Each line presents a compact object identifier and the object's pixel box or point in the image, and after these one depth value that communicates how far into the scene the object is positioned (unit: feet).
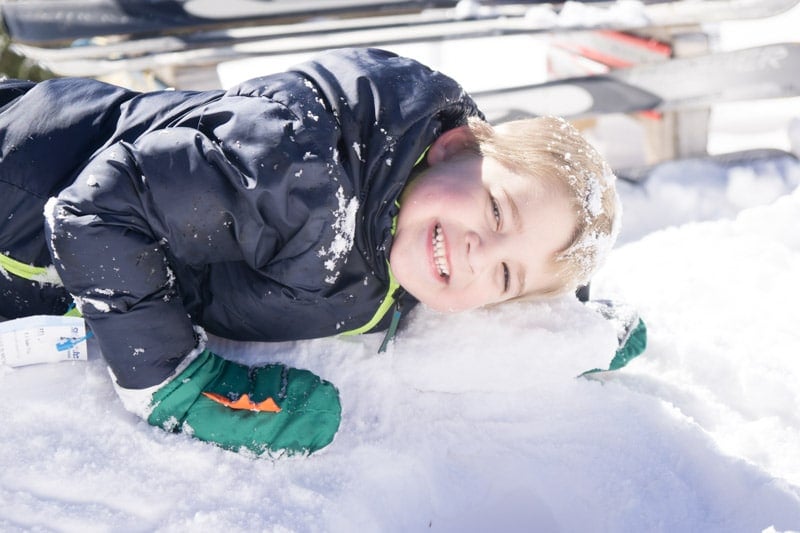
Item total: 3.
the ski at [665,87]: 7.41
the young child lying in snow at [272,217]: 3.64
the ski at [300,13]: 6.98
